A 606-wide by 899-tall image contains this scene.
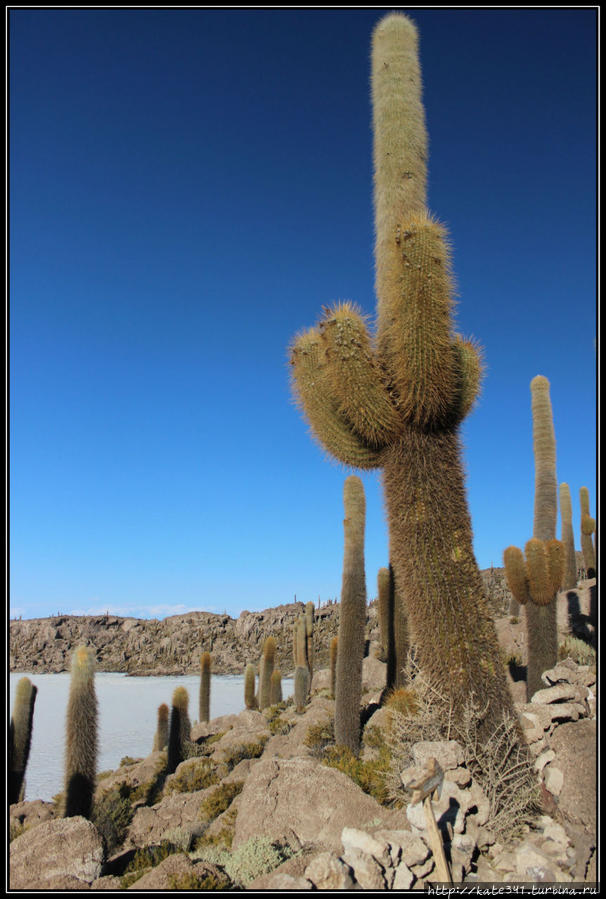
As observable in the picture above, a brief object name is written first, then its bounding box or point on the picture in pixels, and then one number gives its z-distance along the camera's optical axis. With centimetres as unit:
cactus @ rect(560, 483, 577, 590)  2114
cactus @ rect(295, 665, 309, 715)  2161
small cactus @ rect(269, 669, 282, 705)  2479
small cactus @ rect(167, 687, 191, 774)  1571
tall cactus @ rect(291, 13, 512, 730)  637
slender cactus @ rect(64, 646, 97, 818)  1039
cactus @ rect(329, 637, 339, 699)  1762
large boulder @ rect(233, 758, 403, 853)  700
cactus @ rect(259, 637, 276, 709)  2473
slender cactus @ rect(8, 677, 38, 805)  1337
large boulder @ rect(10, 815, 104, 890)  618
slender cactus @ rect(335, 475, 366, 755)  1224
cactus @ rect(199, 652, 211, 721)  2383
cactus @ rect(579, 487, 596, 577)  2220
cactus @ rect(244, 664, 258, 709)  2516
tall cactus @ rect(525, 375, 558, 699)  1548
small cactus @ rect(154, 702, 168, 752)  2016
